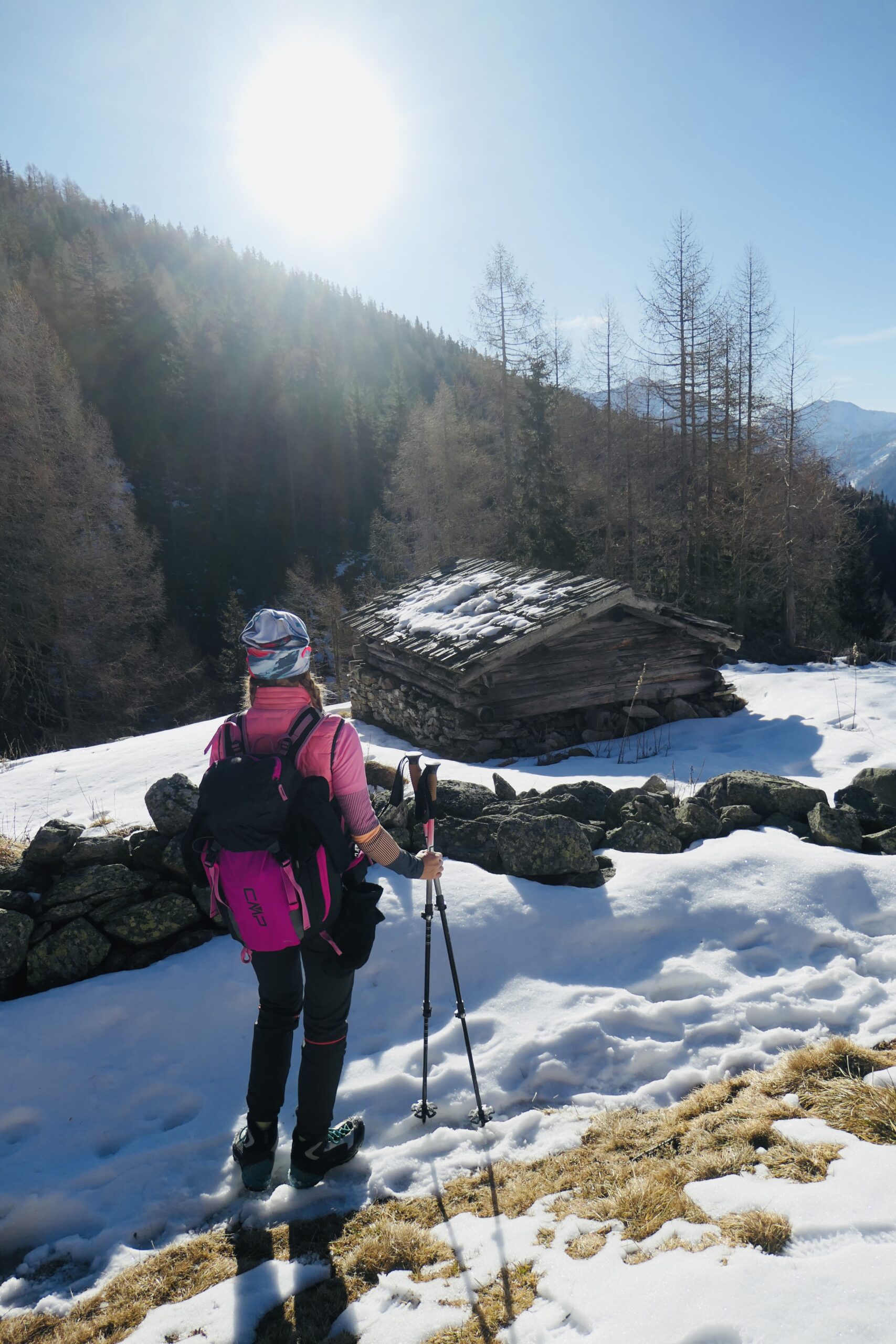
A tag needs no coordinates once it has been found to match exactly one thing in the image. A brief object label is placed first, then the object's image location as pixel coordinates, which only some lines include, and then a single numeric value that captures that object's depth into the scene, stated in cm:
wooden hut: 1174
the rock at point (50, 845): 468
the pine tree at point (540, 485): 2902
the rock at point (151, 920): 445
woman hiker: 291
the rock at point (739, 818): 600
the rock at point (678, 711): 1280
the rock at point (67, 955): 422
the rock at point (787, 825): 590
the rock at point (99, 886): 451
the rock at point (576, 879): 508
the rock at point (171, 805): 487
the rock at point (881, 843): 558
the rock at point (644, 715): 1262
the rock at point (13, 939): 417
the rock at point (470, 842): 534
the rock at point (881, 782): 631
